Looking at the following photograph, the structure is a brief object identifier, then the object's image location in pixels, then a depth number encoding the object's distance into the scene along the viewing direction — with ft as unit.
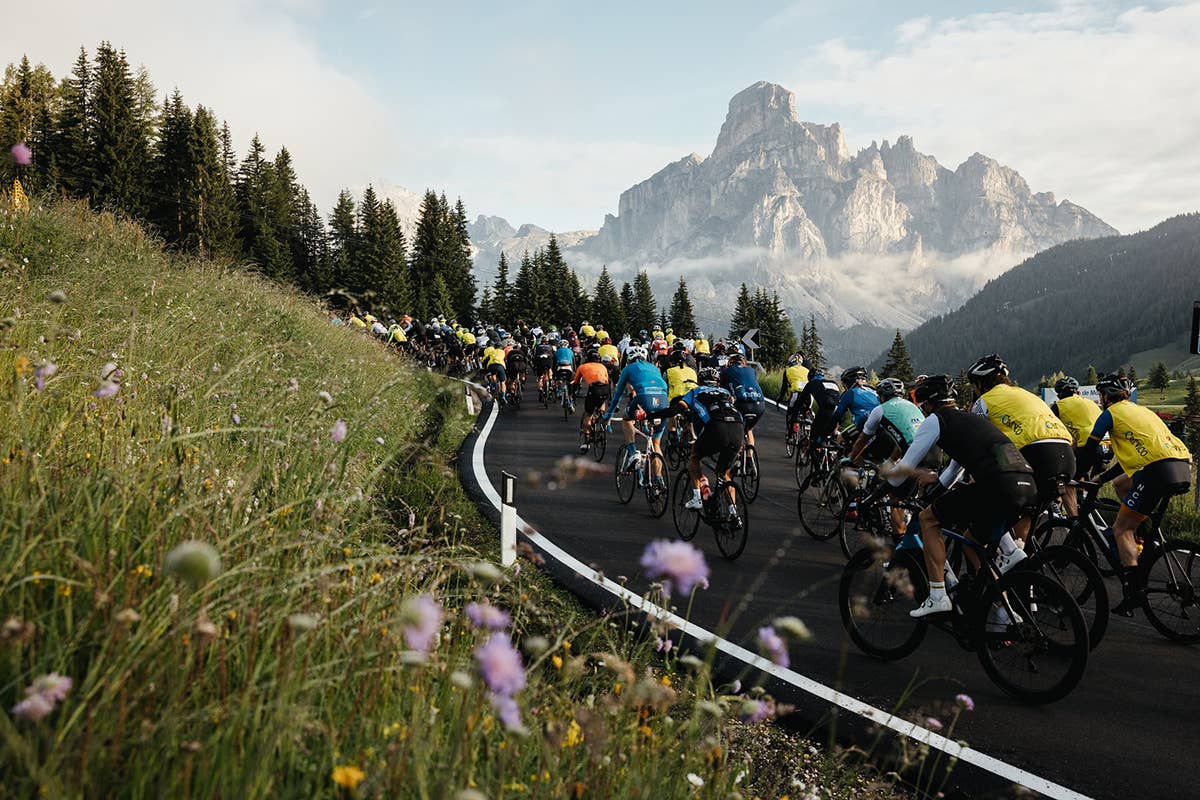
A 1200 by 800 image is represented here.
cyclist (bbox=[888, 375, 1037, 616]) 17.28
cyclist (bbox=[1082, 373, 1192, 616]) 20.95
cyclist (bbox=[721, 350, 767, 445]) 40.34
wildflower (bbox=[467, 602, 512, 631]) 5.65
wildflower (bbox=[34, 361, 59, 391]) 8.73
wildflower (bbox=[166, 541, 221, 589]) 3.85
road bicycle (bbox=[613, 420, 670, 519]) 33.35
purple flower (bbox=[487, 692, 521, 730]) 4.70
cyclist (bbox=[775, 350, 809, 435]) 49.96
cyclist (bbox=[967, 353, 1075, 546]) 20.75
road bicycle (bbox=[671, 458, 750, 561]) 26.55
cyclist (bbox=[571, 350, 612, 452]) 48.19
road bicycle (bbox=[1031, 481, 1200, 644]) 19.38
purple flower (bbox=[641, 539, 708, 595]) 5.27
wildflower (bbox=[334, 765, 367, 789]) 4.50
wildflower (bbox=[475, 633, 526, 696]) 4.60
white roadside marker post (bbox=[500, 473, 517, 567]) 20.45
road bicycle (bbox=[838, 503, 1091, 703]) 15.71
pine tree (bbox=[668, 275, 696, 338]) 272.31
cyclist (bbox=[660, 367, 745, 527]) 28.37
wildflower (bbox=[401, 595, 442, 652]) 4.55
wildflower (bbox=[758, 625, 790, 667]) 6.09
